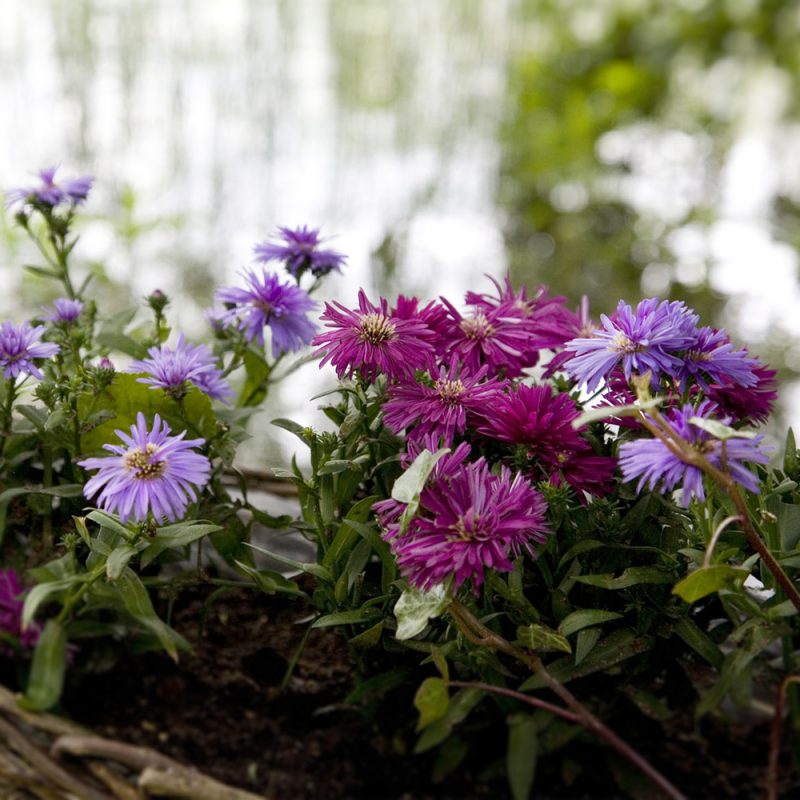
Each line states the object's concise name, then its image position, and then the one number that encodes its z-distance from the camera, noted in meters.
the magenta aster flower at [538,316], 0.61
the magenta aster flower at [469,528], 0.45
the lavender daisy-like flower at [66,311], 0.66
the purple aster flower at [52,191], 0.73
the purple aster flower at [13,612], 0.51
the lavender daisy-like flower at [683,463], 0.43
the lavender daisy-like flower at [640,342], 0.50
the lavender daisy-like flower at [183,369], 0.58
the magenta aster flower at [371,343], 0.53
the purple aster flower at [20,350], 0.58
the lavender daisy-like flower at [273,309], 0.65
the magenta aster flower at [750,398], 0.56
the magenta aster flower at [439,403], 0.52
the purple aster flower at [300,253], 0.69
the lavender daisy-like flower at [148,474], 0.49
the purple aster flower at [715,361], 0.51
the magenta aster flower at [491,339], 0.58
